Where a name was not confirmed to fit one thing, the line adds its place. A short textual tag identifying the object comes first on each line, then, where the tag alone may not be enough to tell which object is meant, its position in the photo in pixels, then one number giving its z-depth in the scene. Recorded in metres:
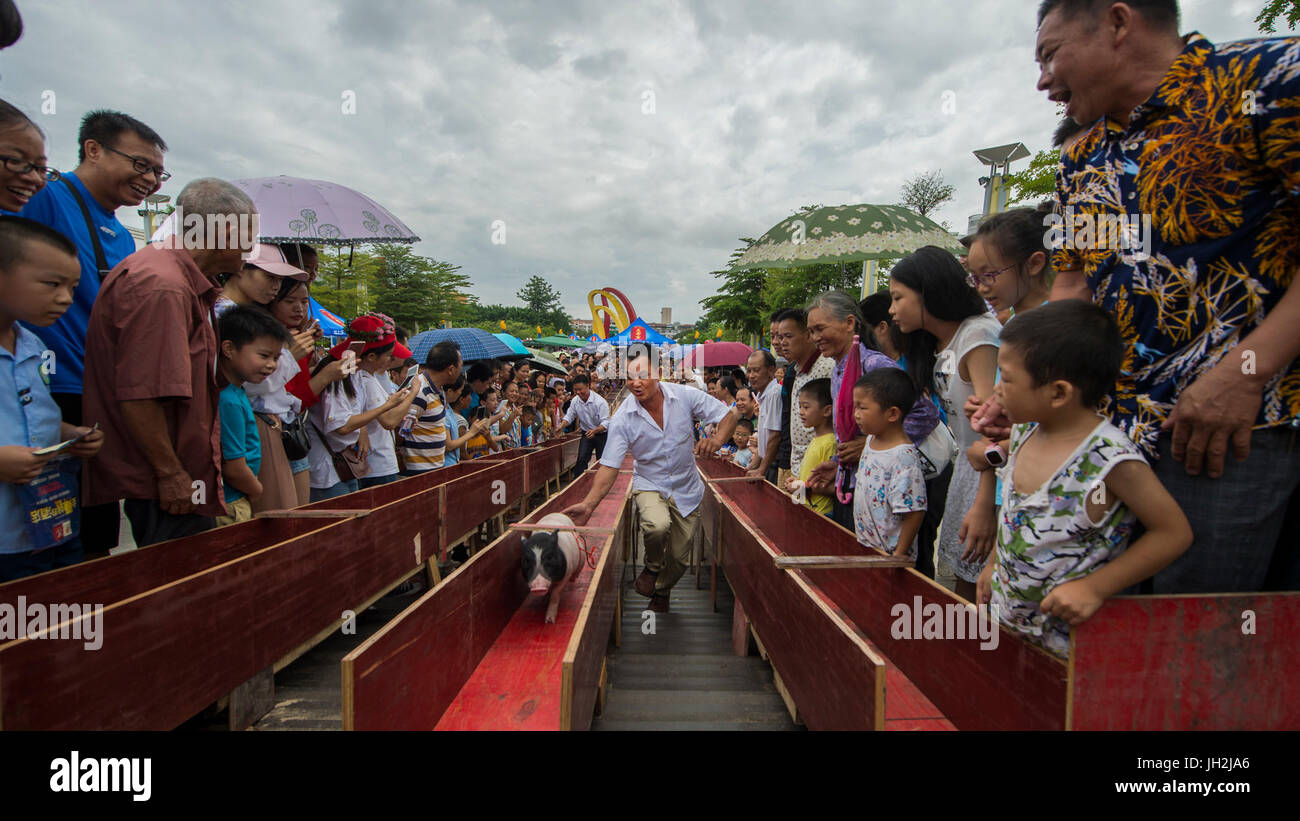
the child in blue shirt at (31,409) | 2.02
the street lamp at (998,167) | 9.20
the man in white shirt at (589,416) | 9.78
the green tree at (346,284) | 21.81
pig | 3.08
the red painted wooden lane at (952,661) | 1.47
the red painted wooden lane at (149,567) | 2.07
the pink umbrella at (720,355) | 13.07
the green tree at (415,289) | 26.72
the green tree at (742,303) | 26.05
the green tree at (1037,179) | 11.19
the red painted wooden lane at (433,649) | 1.62
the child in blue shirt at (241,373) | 3.02
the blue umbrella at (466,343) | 9.59
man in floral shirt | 1.30
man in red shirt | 2.34
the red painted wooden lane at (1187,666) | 1.31
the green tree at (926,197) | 26.61
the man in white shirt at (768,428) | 5.12
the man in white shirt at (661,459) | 4.27
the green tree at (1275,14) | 7.41
